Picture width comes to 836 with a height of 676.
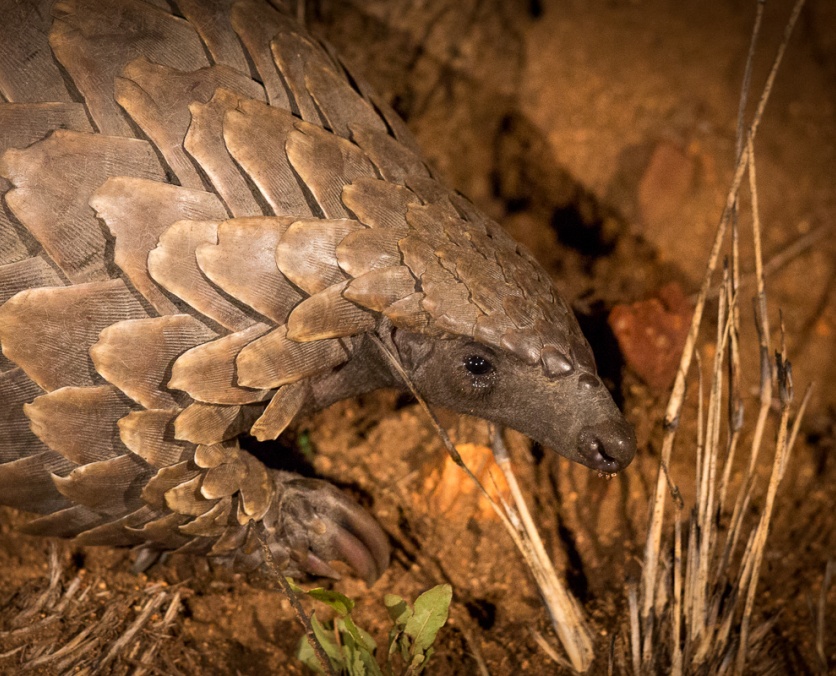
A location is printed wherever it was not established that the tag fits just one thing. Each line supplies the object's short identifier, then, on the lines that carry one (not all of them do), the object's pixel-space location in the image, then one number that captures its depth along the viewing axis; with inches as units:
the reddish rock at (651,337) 125.0
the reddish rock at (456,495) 113.6
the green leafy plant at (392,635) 86.7
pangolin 78.3
